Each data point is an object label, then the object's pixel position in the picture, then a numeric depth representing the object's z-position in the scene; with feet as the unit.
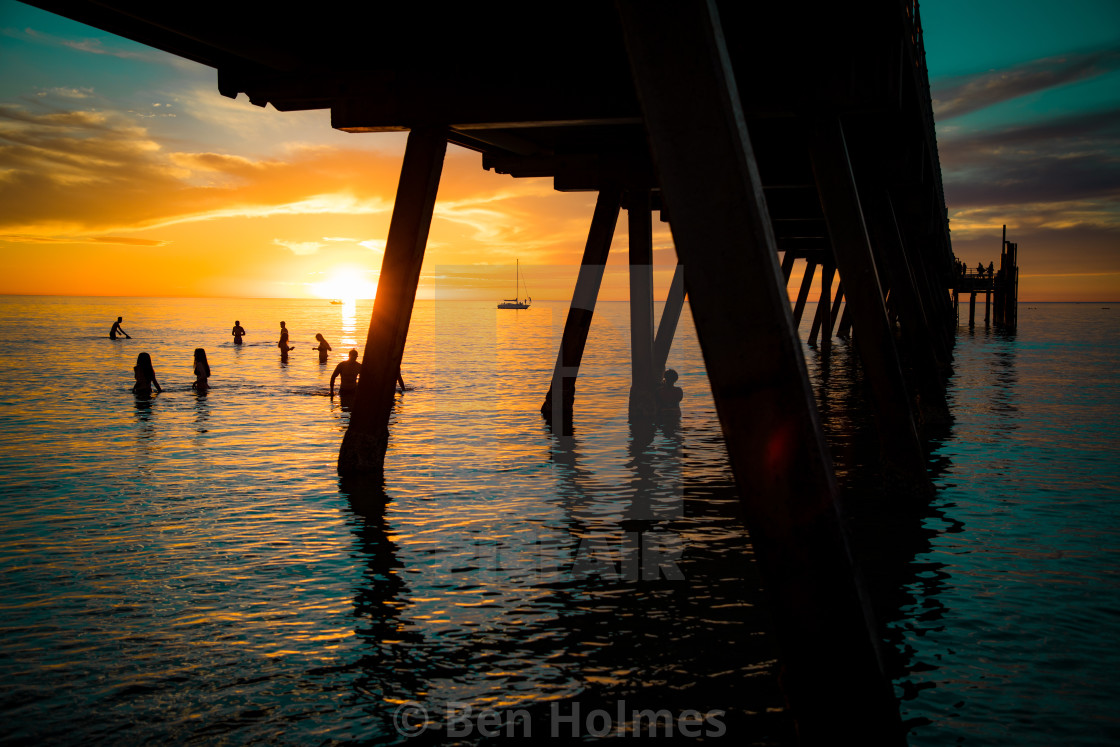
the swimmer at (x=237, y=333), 132.36
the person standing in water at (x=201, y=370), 66.64
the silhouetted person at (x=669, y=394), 55.88
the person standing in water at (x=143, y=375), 60.54
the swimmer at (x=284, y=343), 102.91
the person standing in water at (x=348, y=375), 59.47
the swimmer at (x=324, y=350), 99.78
